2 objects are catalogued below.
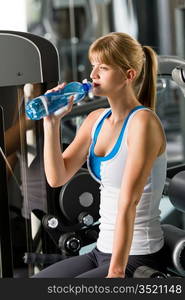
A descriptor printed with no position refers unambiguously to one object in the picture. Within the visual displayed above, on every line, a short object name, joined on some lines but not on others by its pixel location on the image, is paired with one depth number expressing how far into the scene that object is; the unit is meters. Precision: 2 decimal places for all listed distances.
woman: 2.55
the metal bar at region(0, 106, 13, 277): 3.06
